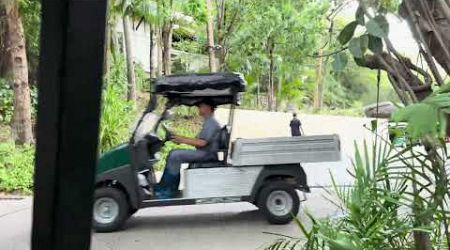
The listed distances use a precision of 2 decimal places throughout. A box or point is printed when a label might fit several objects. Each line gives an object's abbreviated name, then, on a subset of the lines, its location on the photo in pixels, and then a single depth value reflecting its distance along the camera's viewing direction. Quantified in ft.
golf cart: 15.92
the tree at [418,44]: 5.12
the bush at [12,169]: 20.48
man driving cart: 16.08
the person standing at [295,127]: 30.57
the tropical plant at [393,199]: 5.72
